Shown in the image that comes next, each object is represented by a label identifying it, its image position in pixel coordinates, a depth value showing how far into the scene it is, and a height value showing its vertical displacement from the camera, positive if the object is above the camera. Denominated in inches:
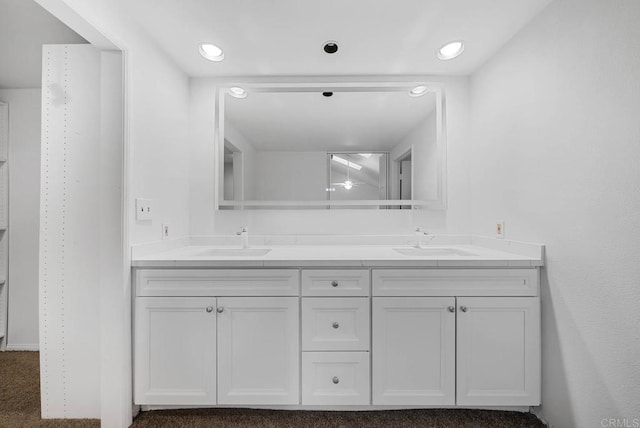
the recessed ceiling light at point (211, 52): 70.3 +39.7
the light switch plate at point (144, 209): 61.2 +0.9
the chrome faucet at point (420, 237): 80.1 -6.5
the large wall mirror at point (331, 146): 82.3 +19.1
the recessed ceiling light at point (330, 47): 68.5 +39.7
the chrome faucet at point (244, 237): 79.3 -6.4
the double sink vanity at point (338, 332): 57.8 -23.4
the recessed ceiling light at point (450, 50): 69.4 +39.8
